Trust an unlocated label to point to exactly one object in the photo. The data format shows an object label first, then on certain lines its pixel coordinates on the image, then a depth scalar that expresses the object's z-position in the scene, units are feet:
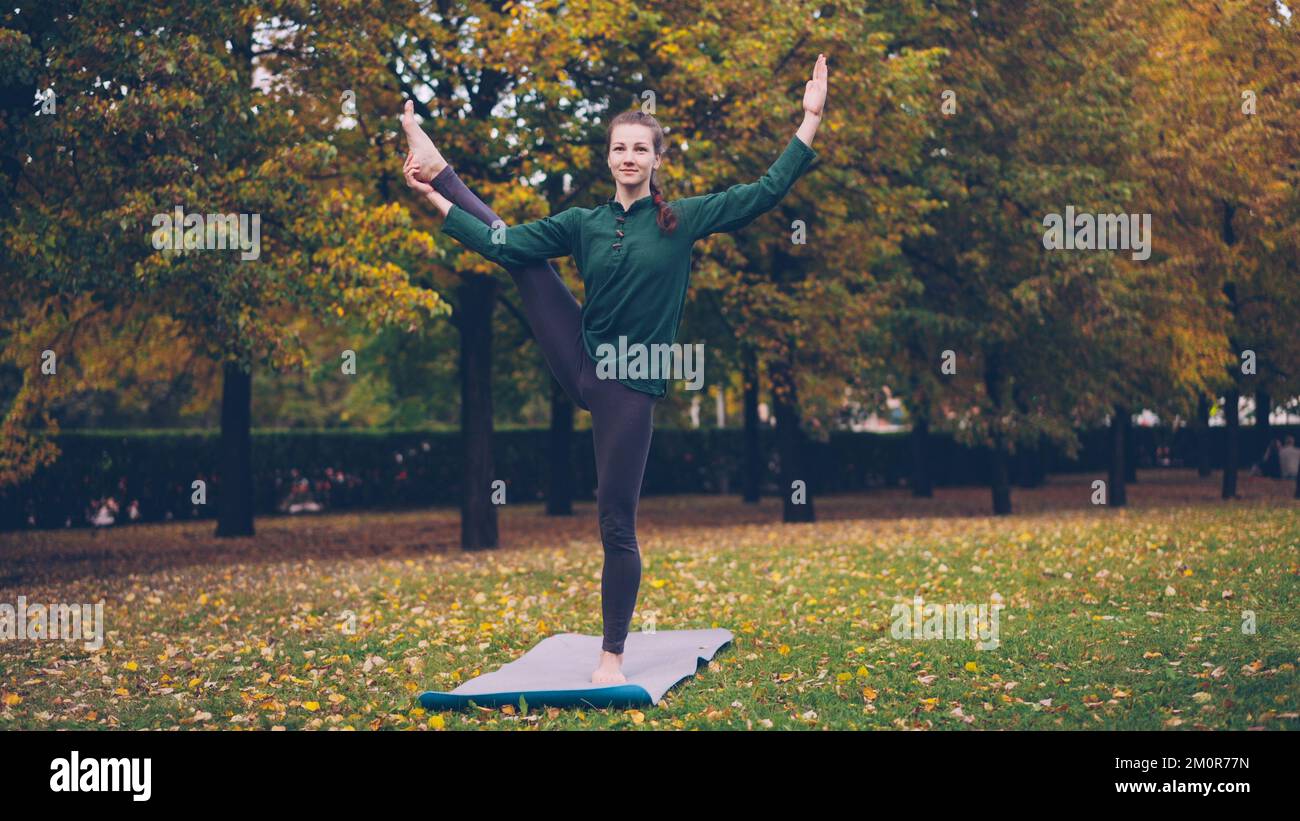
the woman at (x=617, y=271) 20.30
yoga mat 19.88
